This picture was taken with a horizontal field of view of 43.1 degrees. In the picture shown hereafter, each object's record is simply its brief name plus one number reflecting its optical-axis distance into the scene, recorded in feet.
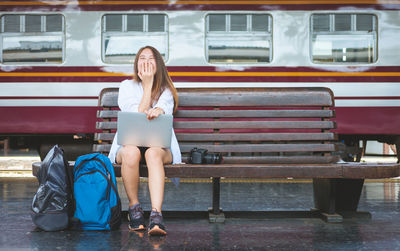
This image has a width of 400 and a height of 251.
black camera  14.16
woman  13.03
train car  26.07
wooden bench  14.82
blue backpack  13.14
